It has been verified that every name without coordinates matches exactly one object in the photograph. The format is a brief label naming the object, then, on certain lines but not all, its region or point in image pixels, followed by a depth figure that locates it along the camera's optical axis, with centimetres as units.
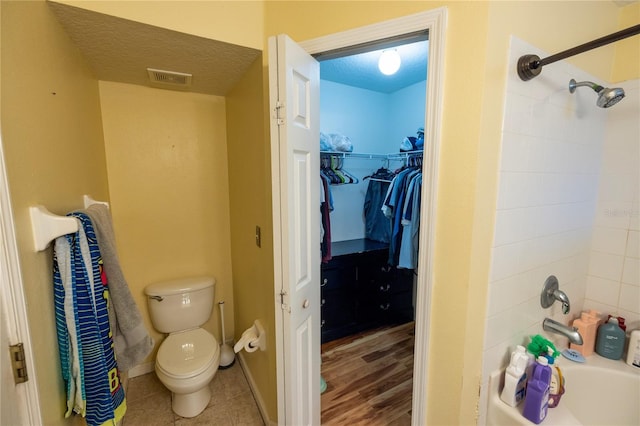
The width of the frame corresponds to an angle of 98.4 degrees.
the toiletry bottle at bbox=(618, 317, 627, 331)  138
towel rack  77
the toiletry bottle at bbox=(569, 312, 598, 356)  140
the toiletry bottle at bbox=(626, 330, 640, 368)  130
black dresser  238
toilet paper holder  151
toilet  163
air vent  160
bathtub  126
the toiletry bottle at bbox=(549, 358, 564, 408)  114
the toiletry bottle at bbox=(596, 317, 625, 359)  135
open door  100
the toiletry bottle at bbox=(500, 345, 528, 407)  110
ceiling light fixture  185
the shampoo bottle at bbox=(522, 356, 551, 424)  105
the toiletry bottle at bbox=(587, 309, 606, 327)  143
